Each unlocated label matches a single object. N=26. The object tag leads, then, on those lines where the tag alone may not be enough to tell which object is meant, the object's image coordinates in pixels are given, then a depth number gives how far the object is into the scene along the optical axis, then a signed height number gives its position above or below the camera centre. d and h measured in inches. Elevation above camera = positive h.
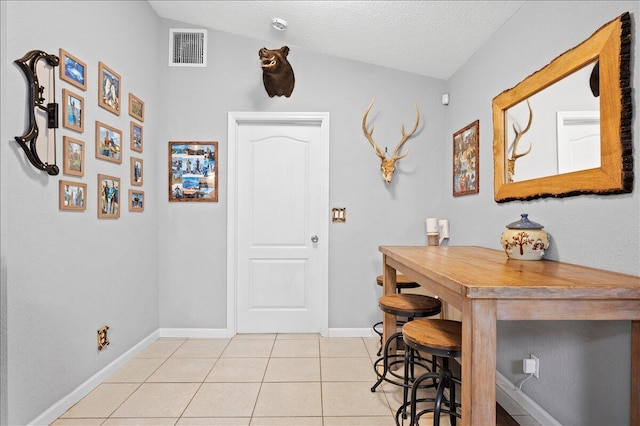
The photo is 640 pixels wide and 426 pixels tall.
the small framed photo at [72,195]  80.0 +4.5
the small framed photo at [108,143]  94.3 +20.4
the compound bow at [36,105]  68.8 +22.5
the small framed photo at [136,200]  111.4 +4.7
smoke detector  114.8 +63.9
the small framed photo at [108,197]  94.7 +5.0
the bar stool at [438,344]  59.3 -22.4
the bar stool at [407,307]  81.8 -22.0
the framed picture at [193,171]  130.6 +16.5
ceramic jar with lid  69.0 -4.9
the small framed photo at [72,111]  80.7 +24.8
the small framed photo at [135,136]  111.8 +25.7
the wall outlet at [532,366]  74.8 -32.5
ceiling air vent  130.2 +62.1
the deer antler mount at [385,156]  128.6 +22.7
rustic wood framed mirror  54.9 +17.9
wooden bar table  44.9 -12.0
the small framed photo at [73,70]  80.0 +34.6
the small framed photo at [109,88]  94.7 +35.7
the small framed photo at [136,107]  111.3 +35.3
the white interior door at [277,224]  134.3 -3.5
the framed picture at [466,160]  106.5 +18.3
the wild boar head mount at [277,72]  108.8 +47.2
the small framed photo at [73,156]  80.9 +14.0
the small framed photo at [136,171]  112.3 +14.3
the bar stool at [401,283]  113.0 -22.2
